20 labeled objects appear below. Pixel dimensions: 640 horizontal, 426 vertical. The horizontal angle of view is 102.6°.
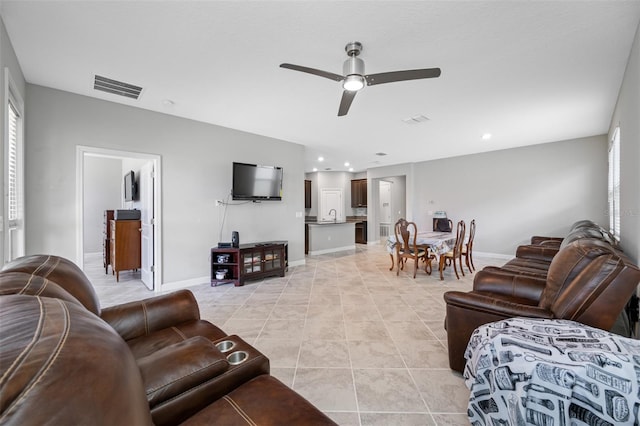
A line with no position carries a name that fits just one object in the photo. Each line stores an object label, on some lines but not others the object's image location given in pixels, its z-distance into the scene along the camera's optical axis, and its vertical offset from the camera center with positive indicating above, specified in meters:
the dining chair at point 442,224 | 6.86 -0.33
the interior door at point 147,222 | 3.94 -0.17
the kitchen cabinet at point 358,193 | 9.51 +0.74
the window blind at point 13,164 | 2.33 +0.46
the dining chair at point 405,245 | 4.64 -0.62
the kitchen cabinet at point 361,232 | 8.95 -0.70
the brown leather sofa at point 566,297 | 1.43 -0.55
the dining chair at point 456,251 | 4.60 -0.72
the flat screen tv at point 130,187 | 5.05 +0.53
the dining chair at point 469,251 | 4.94 -0.76
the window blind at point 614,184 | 3.53 +0.44
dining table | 4.48 -0.55
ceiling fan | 2.13 +1.17
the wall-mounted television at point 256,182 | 4.46 +0.55
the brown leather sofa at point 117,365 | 0.44 -0.41
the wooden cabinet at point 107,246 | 5.05 -0.67
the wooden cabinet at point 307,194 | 9.38 +0.67
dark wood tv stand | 4.21 -0.85
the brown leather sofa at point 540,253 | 2.77 -0.62
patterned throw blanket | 1.01 -0.71
